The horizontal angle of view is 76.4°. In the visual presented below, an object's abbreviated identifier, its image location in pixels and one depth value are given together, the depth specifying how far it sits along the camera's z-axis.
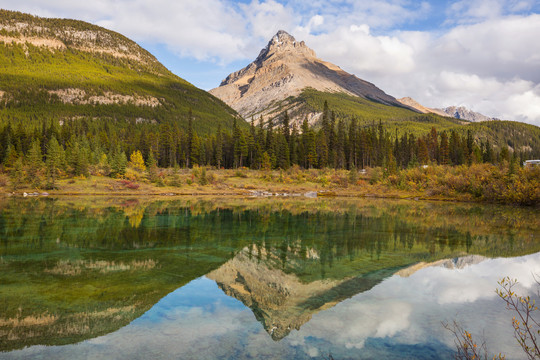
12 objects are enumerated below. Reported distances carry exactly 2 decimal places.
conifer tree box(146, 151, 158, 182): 73.38
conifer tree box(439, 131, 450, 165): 115.84
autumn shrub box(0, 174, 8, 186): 63.33
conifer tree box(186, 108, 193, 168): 104.68
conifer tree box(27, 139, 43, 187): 64.19
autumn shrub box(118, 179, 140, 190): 69.12
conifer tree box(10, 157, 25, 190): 62.34
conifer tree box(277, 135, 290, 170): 94.31
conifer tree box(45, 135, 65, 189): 64.75
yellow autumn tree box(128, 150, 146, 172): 86.75
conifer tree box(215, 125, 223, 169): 98.38
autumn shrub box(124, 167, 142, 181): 74.06
